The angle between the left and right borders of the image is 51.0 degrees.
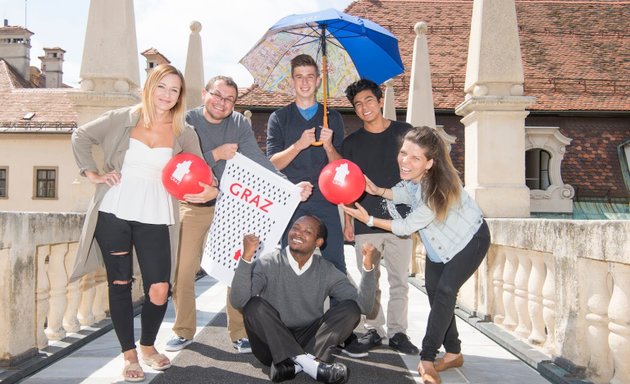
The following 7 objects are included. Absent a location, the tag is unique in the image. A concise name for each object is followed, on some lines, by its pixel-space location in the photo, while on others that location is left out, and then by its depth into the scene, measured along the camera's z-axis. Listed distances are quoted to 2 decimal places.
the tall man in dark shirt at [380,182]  5.21
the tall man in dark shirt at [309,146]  5.03
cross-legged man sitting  4.09
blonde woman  4.12
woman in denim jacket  4.18
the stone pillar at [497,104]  7.08
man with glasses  4.93
